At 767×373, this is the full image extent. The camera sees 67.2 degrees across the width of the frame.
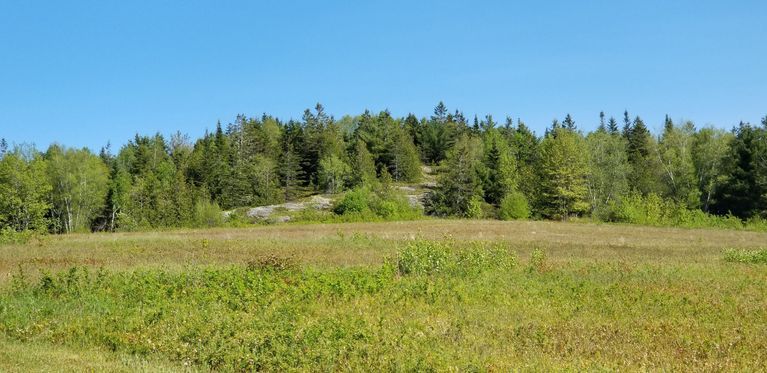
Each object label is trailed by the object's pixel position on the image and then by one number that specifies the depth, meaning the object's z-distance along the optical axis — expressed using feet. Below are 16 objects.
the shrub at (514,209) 232.12
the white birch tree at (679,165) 261.03
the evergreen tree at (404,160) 362.94
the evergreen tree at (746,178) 224.12
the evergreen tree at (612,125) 514.72
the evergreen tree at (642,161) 274.16
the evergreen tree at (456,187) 281.54
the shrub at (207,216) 224.74
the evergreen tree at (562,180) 242.99
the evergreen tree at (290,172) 337.99
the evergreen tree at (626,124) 476.62
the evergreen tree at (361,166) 318.36
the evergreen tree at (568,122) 460.14
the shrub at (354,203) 245.45
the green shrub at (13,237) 106.61
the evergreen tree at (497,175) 286.66
